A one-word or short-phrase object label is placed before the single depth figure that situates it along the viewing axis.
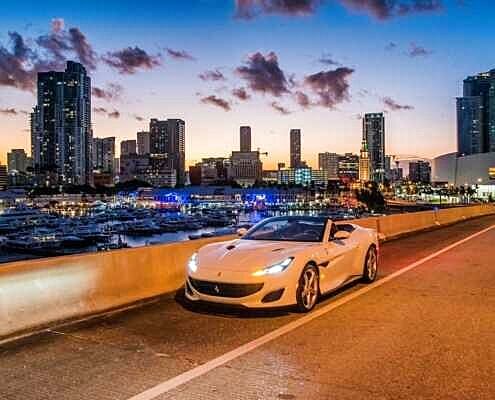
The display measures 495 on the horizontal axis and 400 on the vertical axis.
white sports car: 7.17
